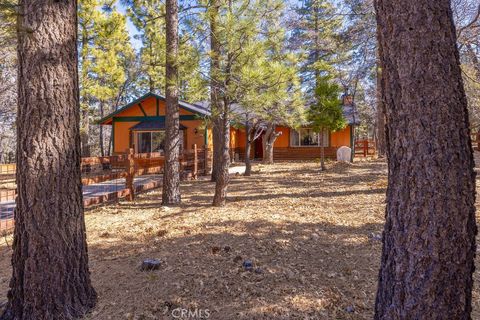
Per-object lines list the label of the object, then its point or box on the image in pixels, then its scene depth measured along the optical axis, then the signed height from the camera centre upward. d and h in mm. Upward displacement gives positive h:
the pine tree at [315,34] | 16797 +6153
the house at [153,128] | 17219 +1276
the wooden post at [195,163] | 12562 -362
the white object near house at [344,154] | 17792 -138
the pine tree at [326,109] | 13961 +1674
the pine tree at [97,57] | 13086 +3845
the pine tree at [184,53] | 6473 +1868
